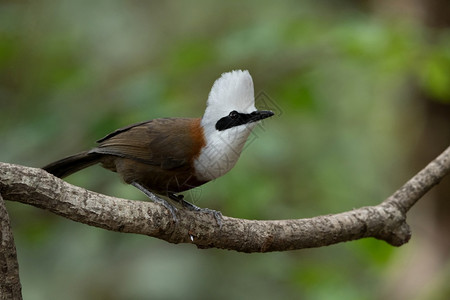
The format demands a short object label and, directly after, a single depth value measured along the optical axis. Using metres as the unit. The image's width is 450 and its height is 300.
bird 6.72
